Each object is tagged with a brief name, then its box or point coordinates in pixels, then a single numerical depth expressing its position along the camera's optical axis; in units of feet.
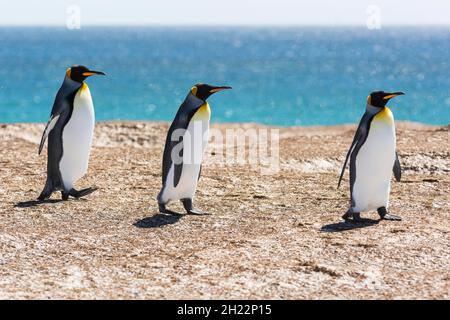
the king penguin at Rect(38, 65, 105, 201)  26.99
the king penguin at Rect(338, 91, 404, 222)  23.93
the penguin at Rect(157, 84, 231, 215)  24.57
